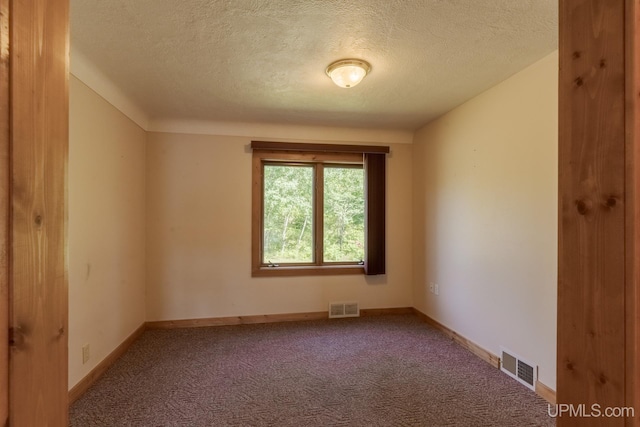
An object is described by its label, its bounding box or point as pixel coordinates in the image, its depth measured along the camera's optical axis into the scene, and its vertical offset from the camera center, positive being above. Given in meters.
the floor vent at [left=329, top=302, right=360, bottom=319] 3.75 -1.16
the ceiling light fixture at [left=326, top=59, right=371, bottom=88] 2.15 +1.03
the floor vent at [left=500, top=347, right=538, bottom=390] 2.19 -1.15
